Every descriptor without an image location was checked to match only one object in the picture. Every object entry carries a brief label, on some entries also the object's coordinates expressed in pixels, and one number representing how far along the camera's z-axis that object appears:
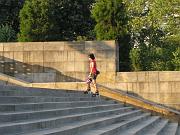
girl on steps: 14.66
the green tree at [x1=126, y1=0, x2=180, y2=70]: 20.58
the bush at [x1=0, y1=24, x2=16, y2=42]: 22.94
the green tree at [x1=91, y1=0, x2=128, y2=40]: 20.42
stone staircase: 7.55
